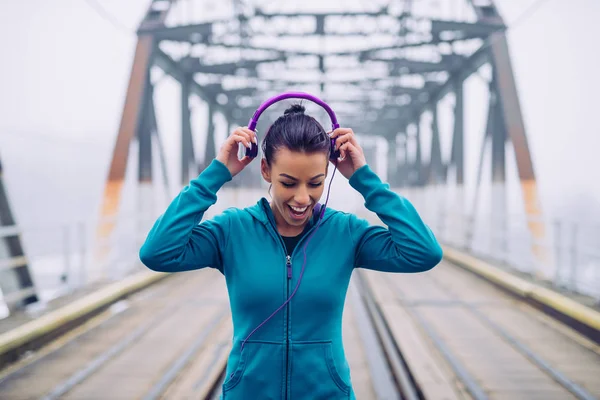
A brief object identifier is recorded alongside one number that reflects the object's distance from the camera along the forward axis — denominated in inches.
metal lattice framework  326.3
